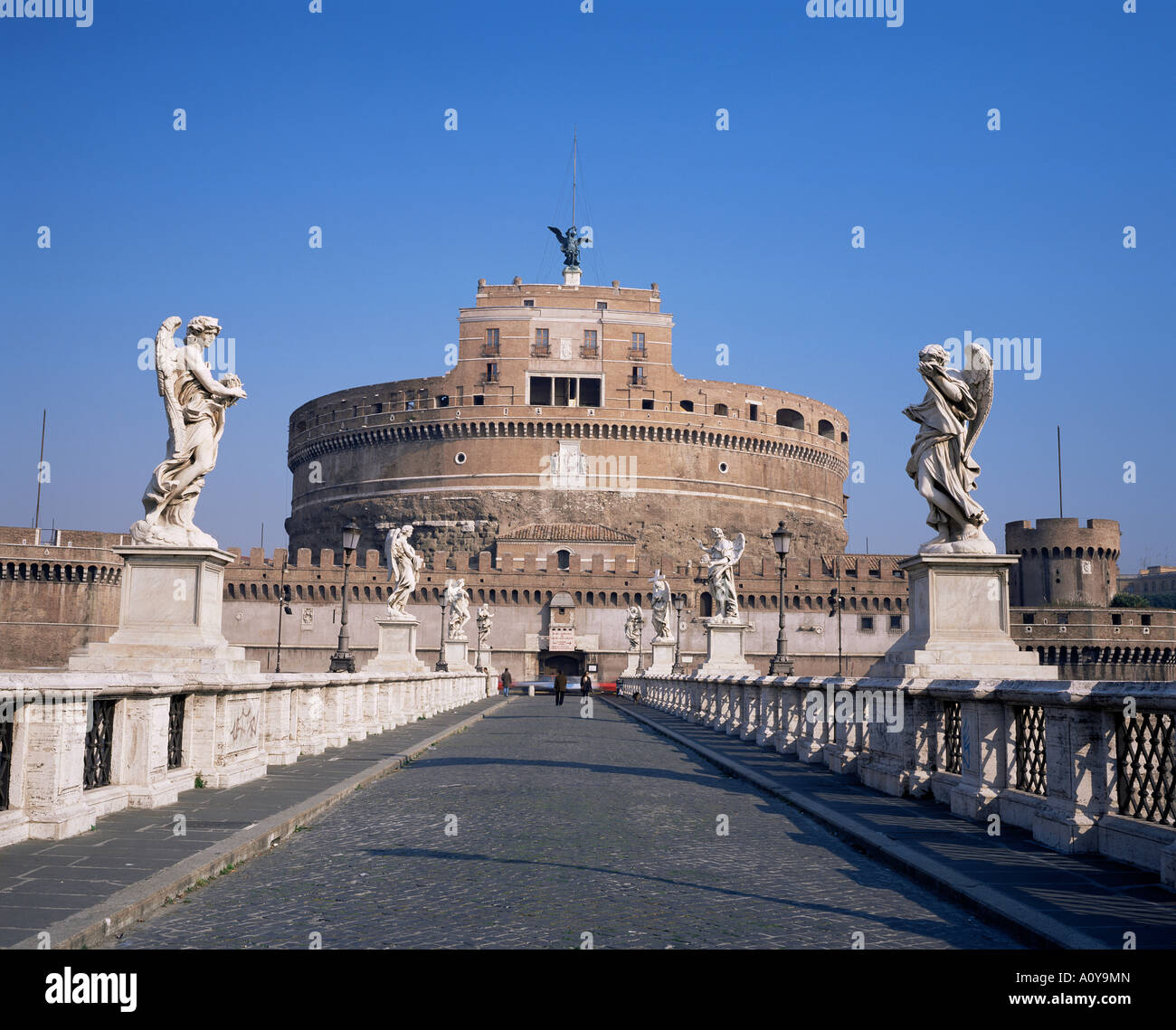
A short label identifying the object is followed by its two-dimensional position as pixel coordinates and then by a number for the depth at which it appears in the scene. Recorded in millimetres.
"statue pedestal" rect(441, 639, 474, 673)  39344
